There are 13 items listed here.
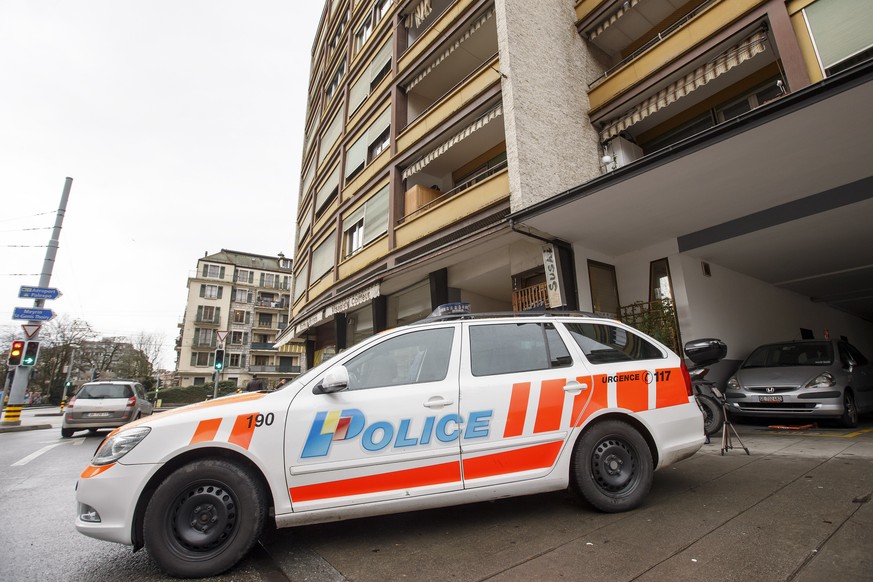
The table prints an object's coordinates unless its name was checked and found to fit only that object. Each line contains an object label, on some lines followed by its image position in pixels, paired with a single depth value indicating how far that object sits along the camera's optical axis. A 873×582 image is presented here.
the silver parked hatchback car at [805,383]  6.36
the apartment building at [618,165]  6.45
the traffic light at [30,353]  12.48
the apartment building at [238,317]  50.91
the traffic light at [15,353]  12.27
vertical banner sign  8.06
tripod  5.12
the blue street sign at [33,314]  12.99
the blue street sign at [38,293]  13.20
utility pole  12.74
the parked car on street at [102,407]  10.31
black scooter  4.57
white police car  2.57
